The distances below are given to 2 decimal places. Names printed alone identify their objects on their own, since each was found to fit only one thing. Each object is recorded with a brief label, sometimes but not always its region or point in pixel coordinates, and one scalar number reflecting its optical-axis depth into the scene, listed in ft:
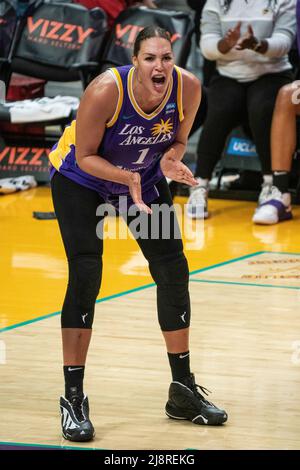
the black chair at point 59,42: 61.16
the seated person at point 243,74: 53.98
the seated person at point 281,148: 52.60
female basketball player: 23.70
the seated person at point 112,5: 62.95
